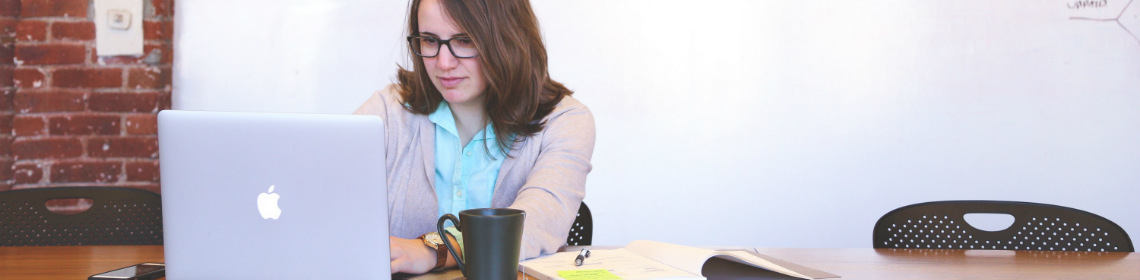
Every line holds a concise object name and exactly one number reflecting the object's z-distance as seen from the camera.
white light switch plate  2.14
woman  1.38
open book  0.94
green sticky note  0.92
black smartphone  0.95
